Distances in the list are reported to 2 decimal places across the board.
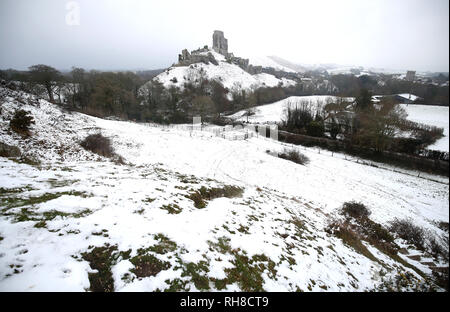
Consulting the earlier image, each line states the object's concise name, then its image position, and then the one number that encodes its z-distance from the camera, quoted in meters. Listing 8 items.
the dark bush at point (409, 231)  10.83
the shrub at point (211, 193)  8.82
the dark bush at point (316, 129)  36.06
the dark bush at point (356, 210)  13.35
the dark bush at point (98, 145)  14.94
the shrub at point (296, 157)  25.43
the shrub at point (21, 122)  12.40
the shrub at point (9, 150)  9.51
